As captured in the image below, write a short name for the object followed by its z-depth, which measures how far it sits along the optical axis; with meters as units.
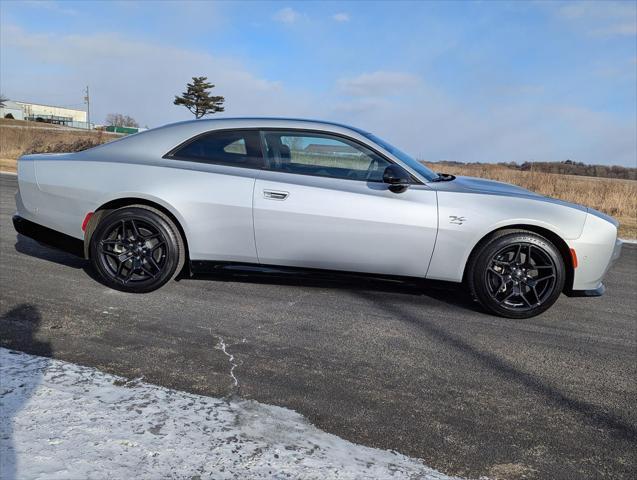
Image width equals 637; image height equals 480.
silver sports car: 3.82
